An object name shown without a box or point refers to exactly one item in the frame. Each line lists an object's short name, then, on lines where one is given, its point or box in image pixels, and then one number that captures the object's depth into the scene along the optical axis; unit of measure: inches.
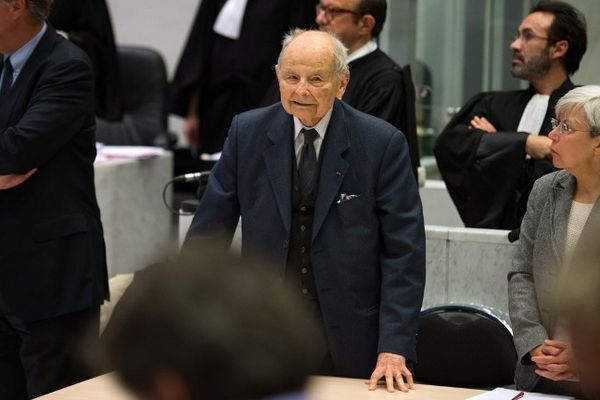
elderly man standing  298.5
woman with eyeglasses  311.1
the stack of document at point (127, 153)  593.6
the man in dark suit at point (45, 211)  346.3
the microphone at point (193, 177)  381.1
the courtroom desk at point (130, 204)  569.3
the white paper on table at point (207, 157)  565.3
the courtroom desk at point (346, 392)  271.9
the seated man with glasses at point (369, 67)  405.7
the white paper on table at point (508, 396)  268.2
